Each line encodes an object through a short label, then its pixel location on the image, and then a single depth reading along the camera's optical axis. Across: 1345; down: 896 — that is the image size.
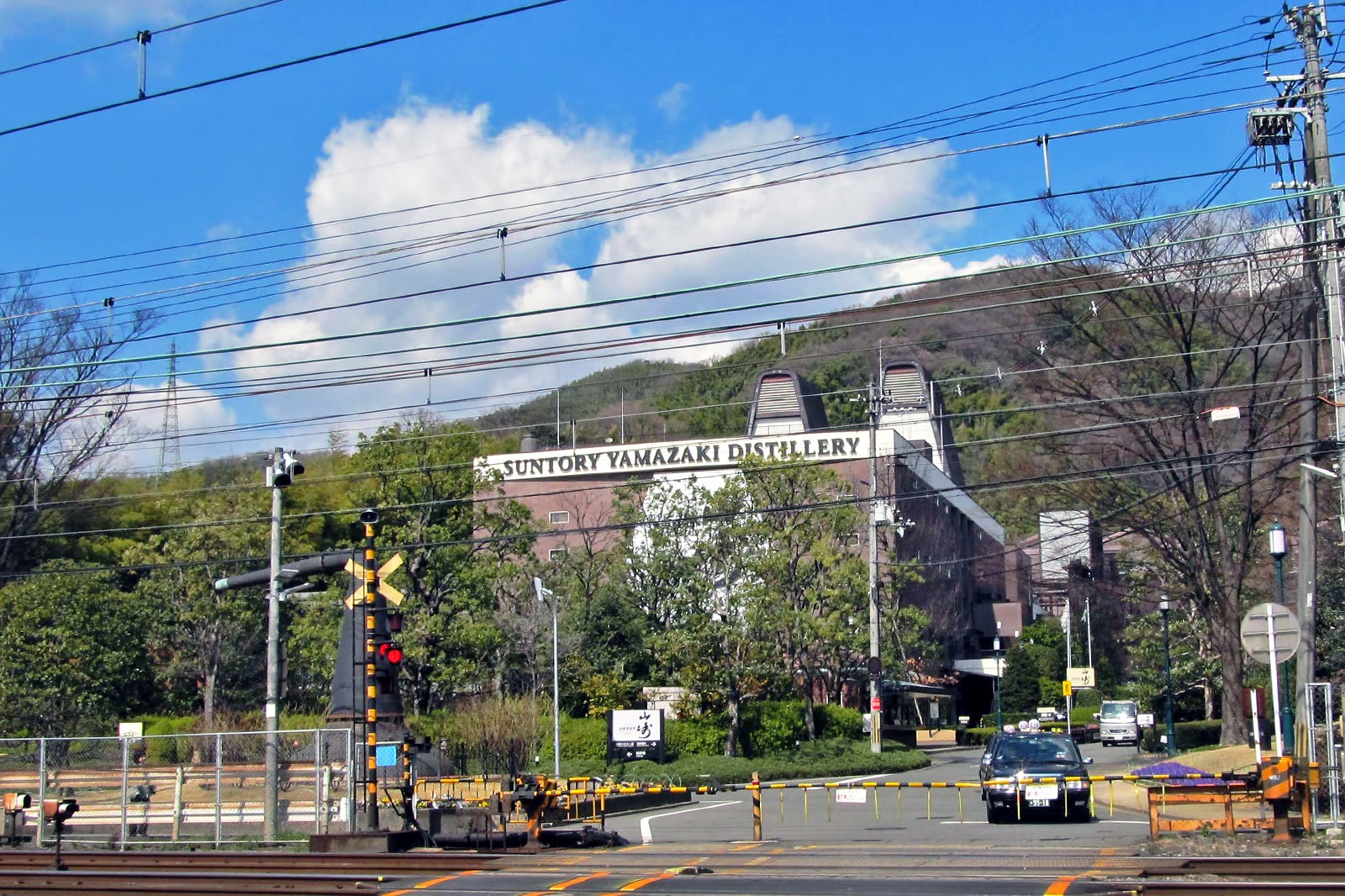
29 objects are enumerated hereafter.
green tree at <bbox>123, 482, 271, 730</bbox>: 49.12
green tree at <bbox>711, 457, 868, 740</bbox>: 45.75
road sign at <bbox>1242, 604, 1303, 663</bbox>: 17.38
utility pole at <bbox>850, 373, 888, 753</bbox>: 43.81
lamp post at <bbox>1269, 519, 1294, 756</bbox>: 23.30
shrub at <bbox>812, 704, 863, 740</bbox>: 48.38
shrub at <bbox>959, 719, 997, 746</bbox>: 63.19
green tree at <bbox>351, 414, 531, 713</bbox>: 42.88
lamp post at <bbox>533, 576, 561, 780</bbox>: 37.25
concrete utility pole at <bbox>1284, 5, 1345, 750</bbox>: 22.16
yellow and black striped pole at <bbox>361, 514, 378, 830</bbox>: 19.42
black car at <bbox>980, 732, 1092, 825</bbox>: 22.11
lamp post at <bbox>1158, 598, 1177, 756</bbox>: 43.78
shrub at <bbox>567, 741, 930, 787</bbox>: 36.17
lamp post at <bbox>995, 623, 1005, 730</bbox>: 60.67
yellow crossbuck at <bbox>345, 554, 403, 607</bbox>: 20.36
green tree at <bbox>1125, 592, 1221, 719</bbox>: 54.16
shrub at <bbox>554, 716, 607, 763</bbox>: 43.06
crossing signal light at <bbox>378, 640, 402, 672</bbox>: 19.86
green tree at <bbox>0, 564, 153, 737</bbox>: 43.22
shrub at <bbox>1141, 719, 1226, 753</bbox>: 48.56
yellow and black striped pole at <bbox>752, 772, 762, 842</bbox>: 20.20
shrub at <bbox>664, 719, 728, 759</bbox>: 44.84
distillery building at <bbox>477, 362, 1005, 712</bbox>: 60.44
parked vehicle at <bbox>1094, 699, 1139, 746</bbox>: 56.72
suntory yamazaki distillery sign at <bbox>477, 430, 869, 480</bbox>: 64.44
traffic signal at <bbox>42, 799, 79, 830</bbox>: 18.41
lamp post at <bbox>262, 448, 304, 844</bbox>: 24.39
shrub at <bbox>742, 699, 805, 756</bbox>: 45.41
